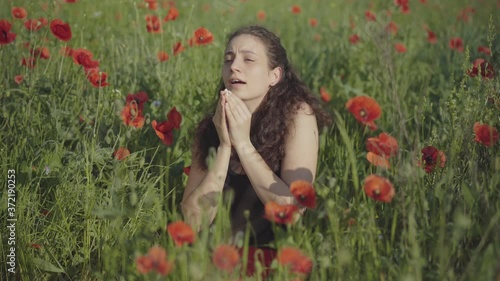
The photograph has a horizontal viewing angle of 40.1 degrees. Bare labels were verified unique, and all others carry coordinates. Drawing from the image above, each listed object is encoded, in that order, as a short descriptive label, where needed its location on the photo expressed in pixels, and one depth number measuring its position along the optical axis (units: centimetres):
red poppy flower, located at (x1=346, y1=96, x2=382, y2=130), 212
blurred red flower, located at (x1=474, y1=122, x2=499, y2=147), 190
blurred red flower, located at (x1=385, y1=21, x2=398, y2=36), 417
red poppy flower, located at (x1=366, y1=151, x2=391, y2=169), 181
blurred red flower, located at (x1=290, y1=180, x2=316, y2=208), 160
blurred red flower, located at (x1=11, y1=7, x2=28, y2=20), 327
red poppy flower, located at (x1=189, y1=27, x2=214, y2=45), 295
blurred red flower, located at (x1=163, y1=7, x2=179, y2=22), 345
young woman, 214
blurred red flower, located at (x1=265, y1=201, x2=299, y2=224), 158
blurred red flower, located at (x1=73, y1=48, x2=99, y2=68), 268
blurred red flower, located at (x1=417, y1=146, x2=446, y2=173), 203
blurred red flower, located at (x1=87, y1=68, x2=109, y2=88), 262
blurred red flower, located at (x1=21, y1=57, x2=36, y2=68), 284
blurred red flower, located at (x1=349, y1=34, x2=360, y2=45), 399
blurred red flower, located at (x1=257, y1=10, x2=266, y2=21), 492
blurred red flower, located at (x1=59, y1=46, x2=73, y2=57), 336
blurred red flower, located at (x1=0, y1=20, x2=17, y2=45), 273
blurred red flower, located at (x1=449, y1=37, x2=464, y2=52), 371
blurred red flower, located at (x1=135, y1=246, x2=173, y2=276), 142
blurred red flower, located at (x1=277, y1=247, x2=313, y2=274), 148
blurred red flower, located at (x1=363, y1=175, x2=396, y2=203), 158
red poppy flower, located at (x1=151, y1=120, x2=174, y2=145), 242
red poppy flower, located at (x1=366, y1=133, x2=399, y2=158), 183
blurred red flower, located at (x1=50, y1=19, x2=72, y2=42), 285
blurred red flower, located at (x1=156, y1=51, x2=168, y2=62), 320
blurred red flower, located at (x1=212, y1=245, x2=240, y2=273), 143
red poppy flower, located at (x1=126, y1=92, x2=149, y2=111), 256
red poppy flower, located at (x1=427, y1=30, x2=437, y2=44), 405
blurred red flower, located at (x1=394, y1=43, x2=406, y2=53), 381
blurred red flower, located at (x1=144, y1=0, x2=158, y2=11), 350
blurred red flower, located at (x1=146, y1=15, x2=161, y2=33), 339
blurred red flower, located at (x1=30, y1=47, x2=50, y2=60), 323
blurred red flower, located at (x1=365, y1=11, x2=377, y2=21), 409
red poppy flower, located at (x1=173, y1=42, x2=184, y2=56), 322
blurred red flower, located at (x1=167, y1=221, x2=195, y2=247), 152
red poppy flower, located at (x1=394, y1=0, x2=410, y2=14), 414
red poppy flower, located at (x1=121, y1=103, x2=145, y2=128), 240
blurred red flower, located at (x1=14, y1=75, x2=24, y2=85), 292
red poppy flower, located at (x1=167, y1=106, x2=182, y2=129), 241
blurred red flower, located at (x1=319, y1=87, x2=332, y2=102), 321
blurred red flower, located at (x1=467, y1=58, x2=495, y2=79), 224
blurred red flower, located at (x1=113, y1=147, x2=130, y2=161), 226
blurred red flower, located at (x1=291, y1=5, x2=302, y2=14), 473
